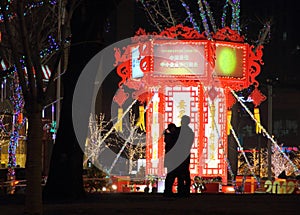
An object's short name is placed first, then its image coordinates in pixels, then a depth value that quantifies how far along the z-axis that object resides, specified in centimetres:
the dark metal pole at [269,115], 3466
